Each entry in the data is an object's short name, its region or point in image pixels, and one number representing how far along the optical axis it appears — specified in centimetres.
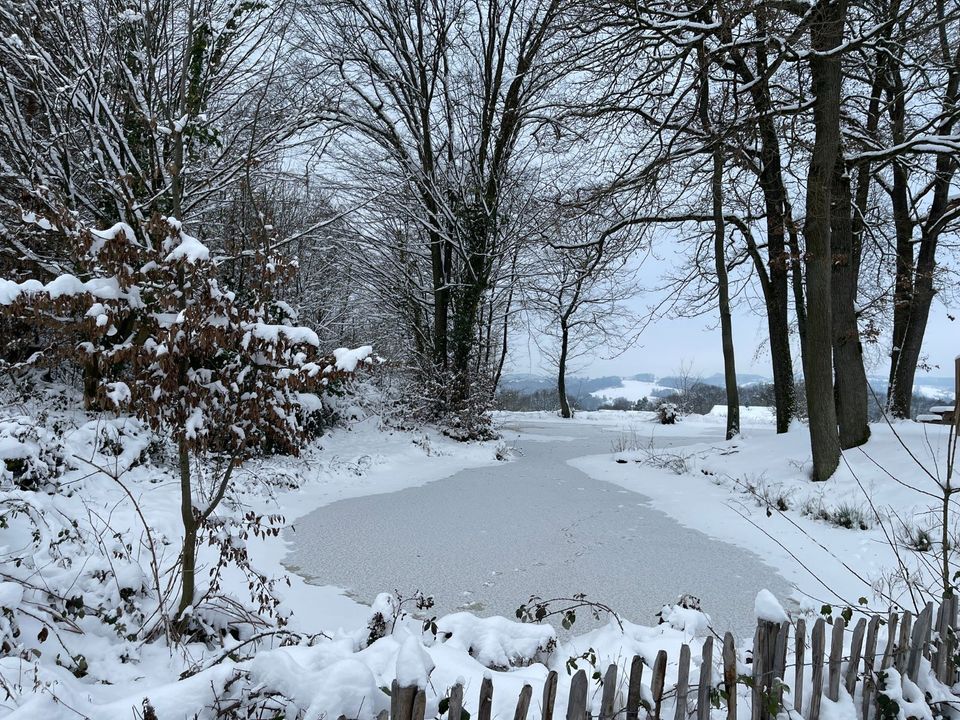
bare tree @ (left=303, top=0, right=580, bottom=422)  1376
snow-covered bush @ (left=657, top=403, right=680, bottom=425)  2308
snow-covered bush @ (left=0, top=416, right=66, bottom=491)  460
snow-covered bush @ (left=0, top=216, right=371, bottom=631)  288
